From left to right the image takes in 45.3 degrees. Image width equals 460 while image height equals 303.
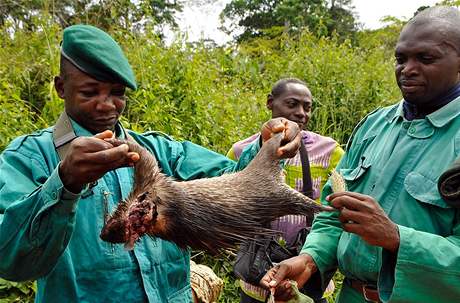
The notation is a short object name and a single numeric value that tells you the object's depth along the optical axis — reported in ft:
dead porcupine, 6.64
